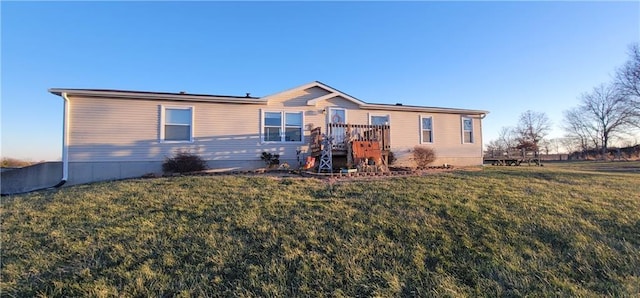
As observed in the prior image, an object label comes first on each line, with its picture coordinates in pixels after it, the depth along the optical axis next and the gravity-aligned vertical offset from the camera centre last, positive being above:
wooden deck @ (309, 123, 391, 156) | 10.73 +0.85
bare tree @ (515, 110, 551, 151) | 37.69 +4.23
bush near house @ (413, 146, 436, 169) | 12.60 +0.07
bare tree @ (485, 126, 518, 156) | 40.18 +2.57
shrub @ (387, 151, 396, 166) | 12.38 -0.06
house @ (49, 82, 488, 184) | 9.93 +1.26
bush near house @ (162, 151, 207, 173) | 10.22 -0.16
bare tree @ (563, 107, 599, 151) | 40.30 +3.31
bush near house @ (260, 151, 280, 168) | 11.39 -0.03
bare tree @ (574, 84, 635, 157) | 35.03 +4.67
